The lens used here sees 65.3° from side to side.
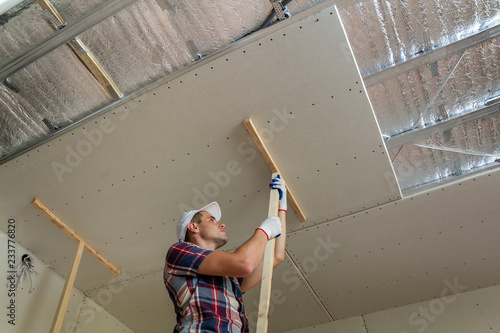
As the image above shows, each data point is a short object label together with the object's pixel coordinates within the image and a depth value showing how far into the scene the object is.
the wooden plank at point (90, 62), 2.11
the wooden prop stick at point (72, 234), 2.88
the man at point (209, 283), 1.42
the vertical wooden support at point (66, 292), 2.67
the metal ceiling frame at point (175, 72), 2.09
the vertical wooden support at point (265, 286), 1.58
